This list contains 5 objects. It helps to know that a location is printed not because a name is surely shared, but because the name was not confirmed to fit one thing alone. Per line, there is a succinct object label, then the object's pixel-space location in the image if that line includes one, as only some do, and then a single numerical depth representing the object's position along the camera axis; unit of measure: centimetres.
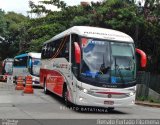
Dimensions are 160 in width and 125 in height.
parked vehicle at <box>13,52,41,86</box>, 1979
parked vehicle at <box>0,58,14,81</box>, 3075
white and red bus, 965
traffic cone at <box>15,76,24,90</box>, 1648
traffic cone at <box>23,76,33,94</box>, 1479
